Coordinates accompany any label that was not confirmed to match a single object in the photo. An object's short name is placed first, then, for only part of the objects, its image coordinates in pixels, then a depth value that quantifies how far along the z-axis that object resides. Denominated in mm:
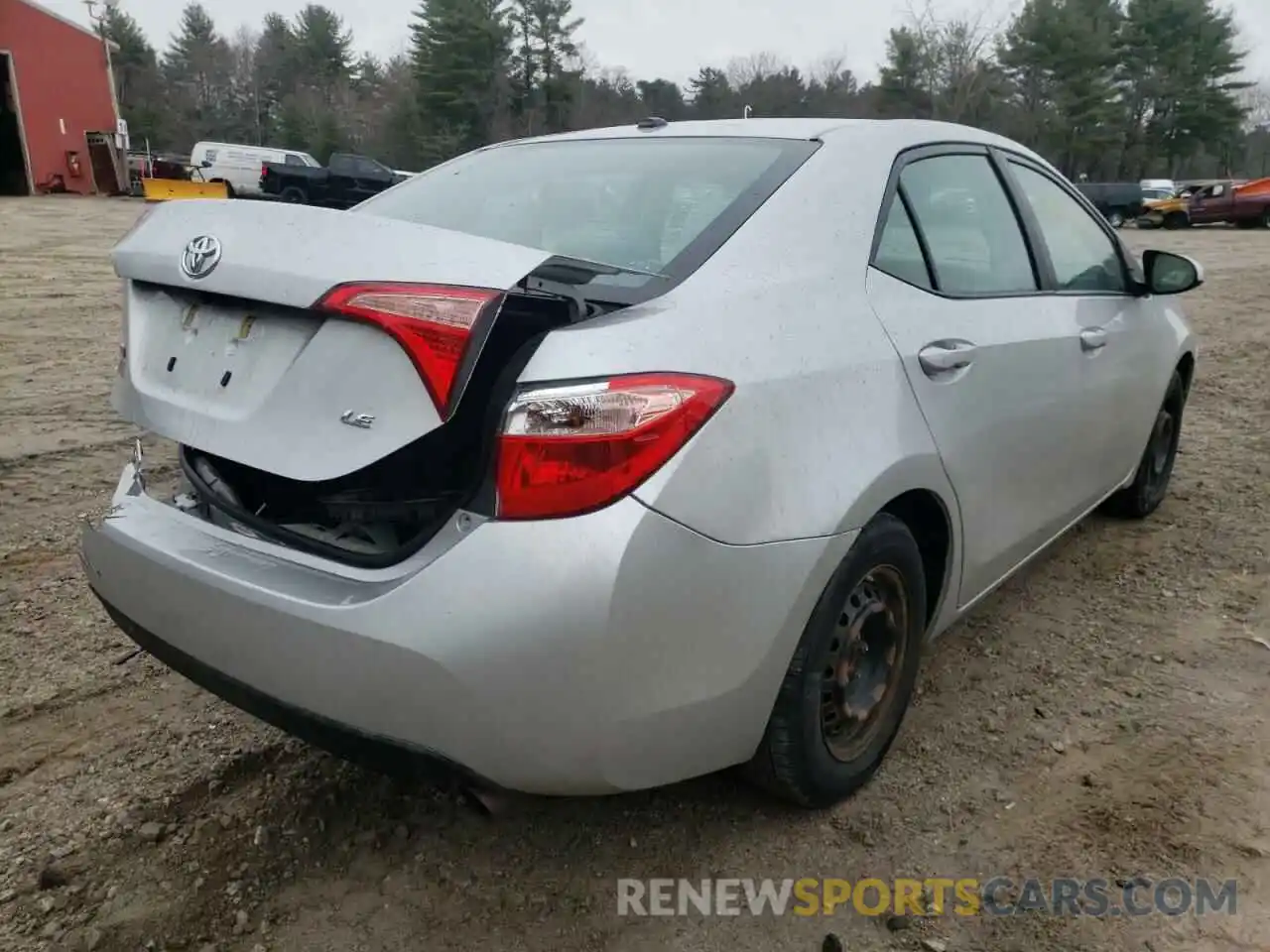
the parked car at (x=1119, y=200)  33156
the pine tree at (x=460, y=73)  53781
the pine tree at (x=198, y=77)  61812
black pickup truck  28969
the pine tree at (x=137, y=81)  57125
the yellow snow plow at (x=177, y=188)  28719
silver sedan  1646
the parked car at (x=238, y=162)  34312
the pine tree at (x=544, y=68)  55062
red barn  33844
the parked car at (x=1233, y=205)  29219
